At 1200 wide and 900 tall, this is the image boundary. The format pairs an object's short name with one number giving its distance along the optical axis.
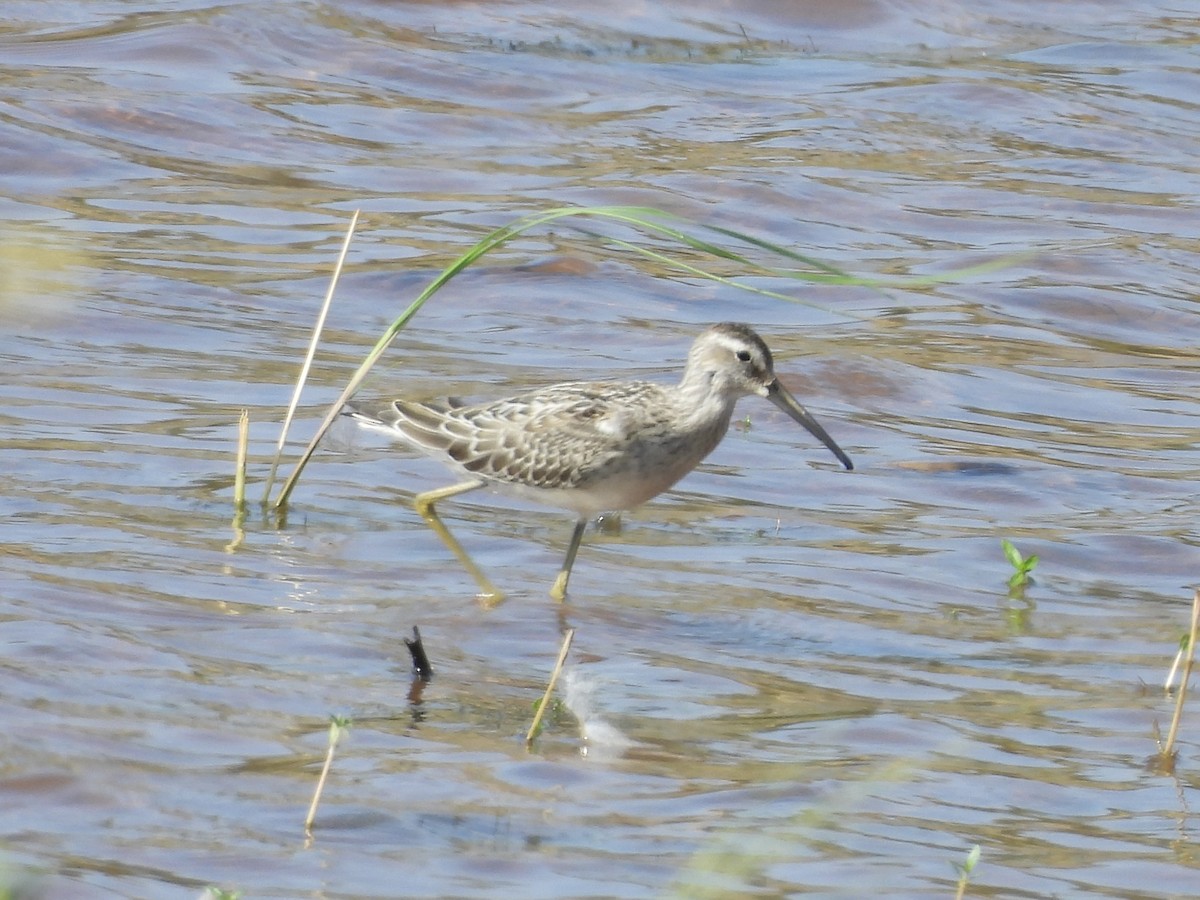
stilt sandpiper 15.70
